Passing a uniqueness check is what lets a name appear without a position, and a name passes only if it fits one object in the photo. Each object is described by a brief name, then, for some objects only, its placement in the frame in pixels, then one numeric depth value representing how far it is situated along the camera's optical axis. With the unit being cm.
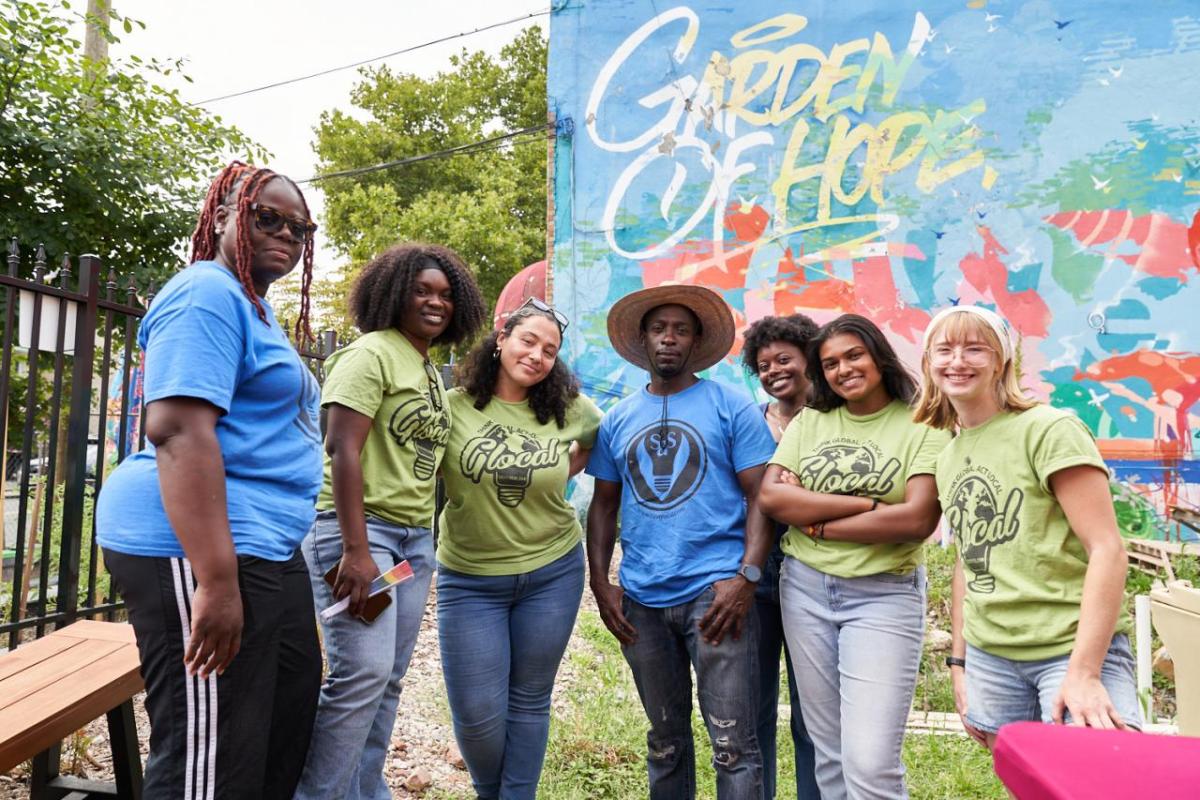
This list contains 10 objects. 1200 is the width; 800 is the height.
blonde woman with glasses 202
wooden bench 240
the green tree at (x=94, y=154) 688
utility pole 727
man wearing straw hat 276
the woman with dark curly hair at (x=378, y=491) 250
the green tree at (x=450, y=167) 2031
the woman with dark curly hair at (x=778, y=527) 301
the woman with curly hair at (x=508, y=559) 293
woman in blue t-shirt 183
